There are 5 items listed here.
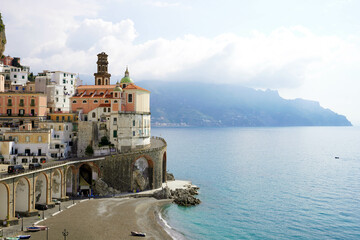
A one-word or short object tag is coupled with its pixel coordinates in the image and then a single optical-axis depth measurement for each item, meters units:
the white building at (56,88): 91.81
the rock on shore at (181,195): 69.50
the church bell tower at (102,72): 105.16
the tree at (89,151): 77.44
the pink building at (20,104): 80.88
